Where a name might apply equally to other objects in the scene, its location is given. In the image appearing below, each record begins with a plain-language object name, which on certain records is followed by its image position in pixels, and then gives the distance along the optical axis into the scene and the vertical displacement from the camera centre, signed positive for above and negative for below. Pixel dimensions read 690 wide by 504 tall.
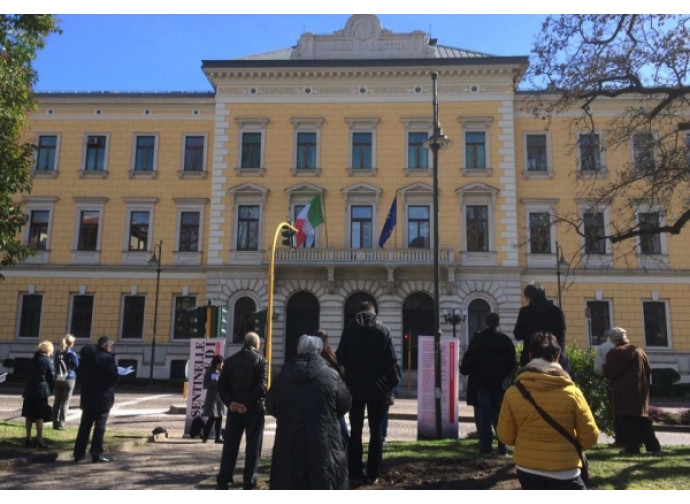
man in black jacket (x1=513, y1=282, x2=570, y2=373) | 7.46 +0.26
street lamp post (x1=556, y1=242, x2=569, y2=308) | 28.20 +4.05
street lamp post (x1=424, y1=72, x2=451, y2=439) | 12.25 +1.37
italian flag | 25.75 +4.91
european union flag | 25.17 +4.65
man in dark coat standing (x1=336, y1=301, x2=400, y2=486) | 6.52 -0.46
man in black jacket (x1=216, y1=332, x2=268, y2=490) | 6.82 -0.78
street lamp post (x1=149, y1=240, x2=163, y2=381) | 28.83 +2.46
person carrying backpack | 13.14 -1.09
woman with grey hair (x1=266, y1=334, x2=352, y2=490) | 4.78 -0.73
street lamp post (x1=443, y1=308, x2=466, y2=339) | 25.17 +0.85
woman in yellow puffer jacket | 4.16 -0.61
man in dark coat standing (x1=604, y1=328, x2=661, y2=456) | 8.41 -0.74
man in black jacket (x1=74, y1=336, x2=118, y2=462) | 8.97 -0.94
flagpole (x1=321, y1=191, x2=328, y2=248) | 29.77 +5.59
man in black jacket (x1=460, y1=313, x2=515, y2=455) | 8.23 -0.39
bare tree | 11.45 +5.09
